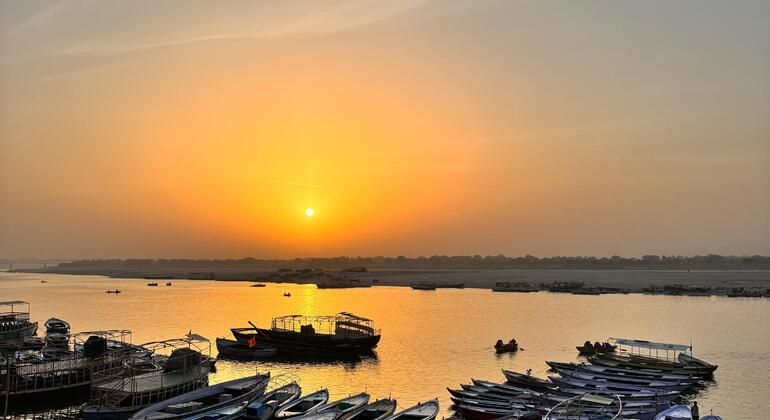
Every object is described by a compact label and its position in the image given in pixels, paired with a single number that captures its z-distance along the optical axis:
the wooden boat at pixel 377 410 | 28.80
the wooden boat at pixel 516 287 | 143.75
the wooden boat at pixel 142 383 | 29.91
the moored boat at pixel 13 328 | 50.66
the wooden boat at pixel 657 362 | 42.62
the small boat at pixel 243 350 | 52.25
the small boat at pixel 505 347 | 53.53
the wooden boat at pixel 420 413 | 28.03
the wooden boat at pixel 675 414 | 26.83
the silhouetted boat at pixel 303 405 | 29.98
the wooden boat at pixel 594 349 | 52.92
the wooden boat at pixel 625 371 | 39.12
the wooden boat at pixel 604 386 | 34.50
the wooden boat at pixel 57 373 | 34.06
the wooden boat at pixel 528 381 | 36.19
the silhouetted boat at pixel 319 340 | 52.97
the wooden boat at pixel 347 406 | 28.33
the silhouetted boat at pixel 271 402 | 28.16
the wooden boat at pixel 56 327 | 60.46
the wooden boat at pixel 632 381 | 36.41
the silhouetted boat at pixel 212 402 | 27.66
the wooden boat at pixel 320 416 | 27.78
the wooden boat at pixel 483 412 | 29.39
